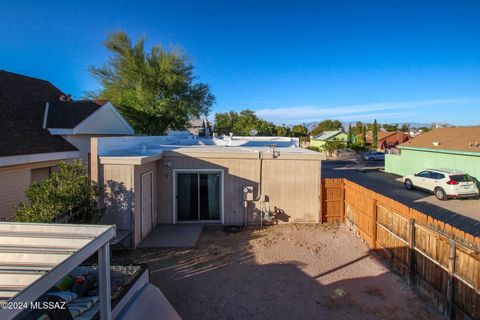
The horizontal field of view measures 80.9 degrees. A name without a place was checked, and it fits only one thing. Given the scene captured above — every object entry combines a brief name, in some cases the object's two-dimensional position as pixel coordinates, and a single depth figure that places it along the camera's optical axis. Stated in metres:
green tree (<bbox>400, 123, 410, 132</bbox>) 69.86
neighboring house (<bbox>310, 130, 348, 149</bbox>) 53.41
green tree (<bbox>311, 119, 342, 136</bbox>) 83.78
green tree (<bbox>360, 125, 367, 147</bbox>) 47.28
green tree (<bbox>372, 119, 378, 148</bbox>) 47.19
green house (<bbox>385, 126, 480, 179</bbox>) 17.33
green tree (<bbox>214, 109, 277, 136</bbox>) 44.49
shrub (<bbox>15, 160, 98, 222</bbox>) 5.89
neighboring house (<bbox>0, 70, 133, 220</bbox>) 8.64
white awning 2.31
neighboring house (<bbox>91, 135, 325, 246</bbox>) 10.41
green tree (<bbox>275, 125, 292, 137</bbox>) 51.17
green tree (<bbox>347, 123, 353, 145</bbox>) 49.88
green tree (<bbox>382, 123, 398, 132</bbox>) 69.35
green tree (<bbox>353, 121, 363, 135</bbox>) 71.34
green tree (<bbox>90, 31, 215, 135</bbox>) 22.30
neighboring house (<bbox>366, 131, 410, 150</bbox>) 48.16
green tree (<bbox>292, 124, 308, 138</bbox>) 64.75
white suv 15.21
